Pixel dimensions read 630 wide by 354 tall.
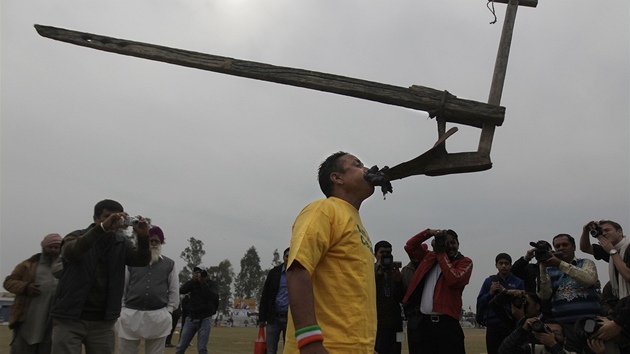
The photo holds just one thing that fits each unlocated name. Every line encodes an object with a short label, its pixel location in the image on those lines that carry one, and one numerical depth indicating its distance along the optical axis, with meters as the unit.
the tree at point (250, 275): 90.81
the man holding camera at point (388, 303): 7.48
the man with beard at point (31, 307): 6.18
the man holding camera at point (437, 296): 6.60
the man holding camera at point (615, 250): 5.24
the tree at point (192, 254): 85.00
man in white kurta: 6.78
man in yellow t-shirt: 2.83
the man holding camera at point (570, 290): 5.83
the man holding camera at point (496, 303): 6.84
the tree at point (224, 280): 89.88
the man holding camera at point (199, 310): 9.80
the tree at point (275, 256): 84.55
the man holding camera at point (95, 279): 5.16
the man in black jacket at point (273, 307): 8.95
